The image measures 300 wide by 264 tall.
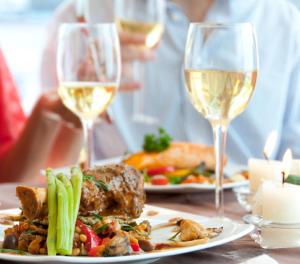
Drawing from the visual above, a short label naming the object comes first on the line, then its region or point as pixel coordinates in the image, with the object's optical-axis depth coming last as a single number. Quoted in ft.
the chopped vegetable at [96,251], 3.50
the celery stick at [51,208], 3.50
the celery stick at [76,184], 3.59
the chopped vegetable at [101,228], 3.63
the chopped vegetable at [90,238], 3.54
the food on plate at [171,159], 5.19
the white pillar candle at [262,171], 4.42
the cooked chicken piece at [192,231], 3.70
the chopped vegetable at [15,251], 3.52
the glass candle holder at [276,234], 3.78
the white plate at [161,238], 3.39
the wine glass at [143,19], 5.91
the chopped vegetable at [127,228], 3.70
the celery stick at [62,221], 3.48
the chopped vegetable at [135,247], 3.54
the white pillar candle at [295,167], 4.16
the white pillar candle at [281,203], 3.93
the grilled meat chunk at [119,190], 3.81
